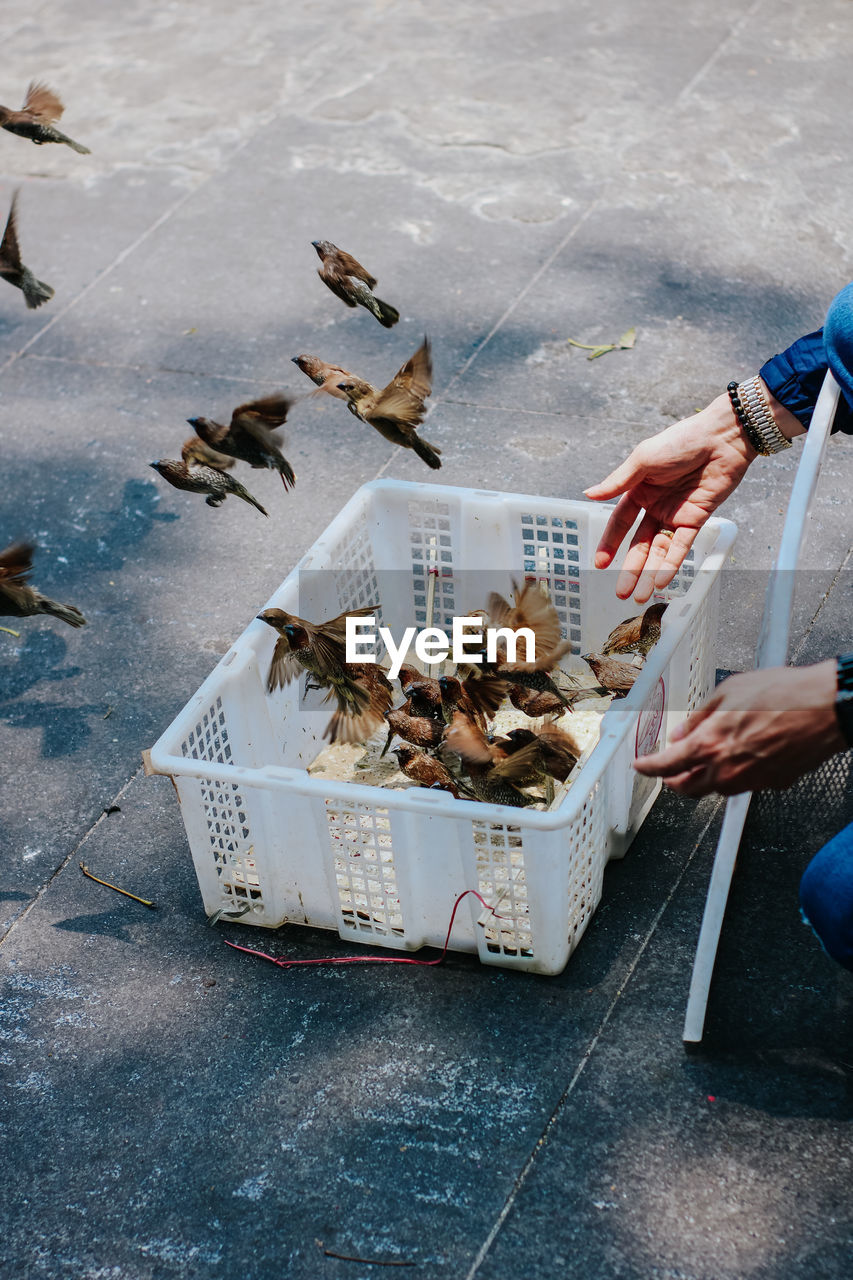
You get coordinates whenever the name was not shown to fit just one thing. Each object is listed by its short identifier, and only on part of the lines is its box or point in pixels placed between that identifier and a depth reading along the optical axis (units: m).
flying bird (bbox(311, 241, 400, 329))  3.21
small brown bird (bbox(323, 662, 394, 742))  2.97
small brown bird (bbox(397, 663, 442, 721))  2.91
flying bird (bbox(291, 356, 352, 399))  3.20
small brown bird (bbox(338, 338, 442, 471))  2.96
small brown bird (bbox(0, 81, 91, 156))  3.97
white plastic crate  2.46
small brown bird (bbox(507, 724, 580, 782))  2.67
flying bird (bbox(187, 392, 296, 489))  2.71
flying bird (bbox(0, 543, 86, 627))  2.81
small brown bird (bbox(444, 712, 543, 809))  2.61
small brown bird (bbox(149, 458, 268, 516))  3.04
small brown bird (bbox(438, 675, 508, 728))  2.87
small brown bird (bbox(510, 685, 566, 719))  3.01
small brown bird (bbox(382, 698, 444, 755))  2.91
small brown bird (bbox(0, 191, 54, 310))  3.49
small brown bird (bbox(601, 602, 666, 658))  2.96
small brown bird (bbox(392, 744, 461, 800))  2.80
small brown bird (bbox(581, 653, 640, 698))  3.10
